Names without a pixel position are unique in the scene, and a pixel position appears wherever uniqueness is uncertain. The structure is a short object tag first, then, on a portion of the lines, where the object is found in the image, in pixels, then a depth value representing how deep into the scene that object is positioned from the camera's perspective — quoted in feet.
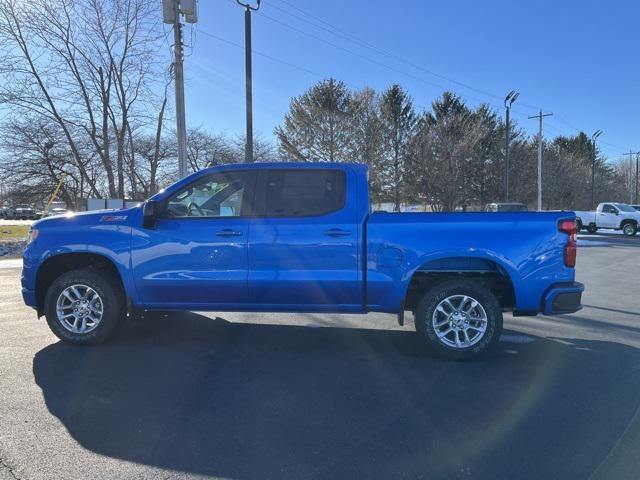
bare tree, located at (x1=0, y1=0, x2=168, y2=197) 71.05
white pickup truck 92.58
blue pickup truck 15.65
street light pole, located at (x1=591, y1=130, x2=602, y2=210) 155.91
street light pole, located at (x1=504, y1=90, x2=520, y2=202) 94.53
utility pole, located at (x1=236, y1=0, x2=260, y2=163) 49.60
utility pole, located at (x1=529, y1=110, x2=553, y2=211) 109.87
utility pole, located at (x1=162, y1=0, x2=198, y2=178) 44.24
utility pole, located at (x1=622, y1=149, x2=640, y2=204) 204.68
